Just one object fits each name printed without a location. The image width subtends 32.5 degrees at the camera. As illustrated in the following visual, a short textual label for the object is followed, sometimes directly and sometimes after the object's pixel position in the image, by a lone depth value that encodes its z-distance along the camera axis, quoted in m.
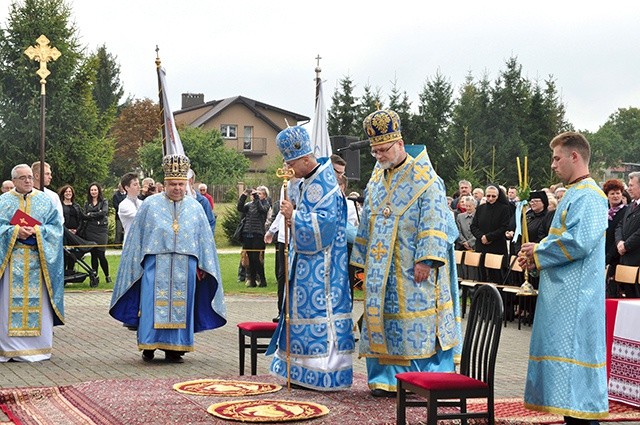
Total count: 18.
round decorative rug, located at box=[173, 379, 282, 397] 8.14
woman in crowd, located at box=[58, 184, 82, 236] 18.94
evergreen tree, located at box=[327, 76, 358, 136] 43.41
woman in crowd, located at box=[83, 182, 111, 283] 19.30
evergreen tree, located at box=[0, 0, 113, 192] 36.28
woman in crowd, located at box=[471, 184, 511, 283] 15.31
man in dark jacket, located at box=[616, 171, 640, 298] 12.41
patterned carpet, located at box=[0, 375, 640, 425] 7.18
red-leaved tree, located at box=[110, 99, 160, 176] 64.38
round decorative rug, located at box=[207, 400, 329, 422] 7.14
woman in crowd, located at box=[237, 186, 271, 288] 19.75
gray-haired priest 10.81
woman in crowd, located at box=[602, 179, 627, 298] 13.10
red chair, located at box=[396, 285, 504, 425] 6.27
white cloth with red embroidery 8.33
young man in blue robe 6.76
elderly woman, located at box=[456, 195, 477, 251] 17.27
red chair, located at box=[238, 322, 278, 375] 8.92
